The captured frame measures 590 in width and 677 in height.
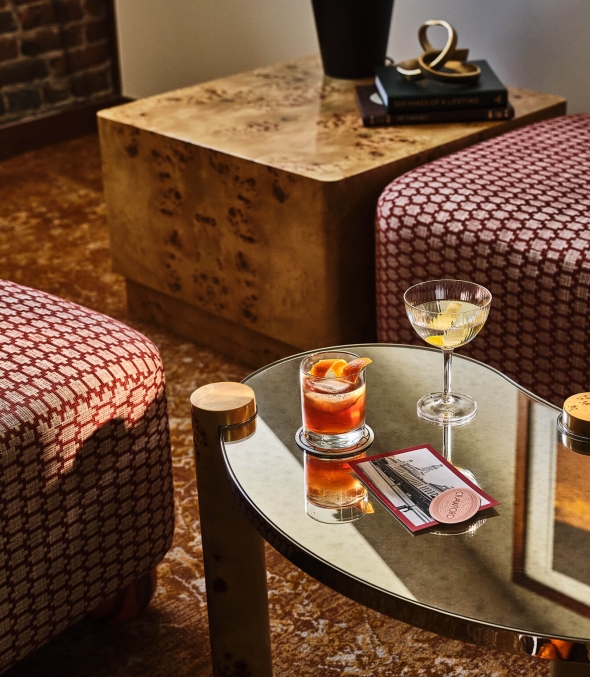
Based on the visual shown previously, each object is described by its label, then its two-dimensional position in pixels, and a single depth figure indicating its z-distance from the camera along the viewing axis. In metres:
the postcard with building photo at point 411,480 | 0.86
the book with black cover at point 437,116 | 1.89
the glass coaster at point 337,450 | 0.95
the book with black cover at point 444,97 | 1.88
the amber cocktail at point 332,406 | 0.94
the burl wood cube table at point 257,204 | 1.65
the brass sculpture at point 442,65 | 1.93
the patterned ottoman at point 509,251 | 1.38
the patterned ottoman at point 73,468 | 1.01
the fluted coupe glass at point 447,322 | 0.99
